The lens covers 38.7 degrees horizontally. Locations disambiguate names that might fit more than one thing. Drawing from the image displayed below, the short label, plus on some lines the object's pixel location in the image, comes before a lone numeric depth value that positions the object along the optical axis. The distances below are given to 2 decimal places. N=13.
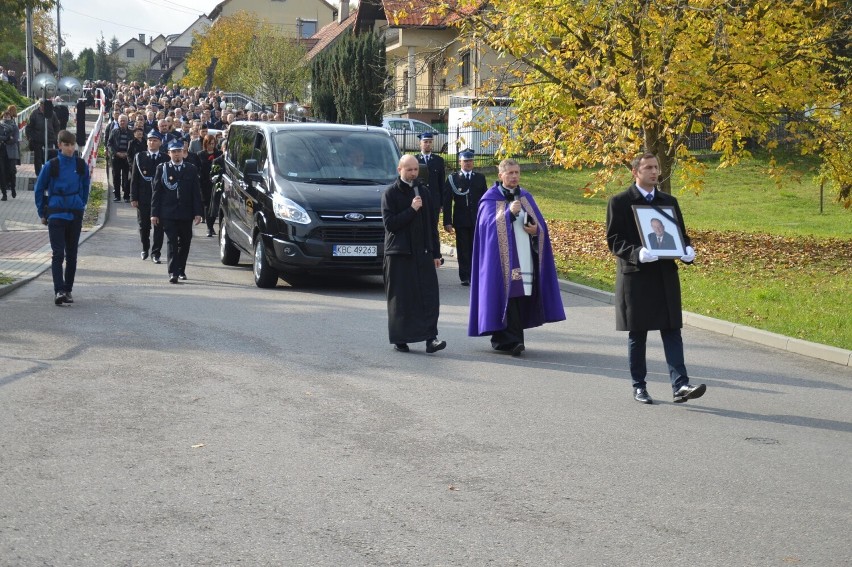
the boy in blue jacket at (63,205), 13.41
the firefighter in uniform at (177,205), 15.91
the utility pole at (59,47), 73.69
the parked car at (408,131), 42.62
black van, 15.08
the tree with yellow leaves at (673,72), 19.28
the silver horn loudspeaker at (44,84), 28.17
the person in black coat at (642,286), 8.70
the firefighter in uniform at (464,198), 16.22
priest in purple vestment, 10.79
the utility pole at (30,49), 40.04
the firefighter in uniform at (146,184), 17.83
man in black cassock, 10.88
